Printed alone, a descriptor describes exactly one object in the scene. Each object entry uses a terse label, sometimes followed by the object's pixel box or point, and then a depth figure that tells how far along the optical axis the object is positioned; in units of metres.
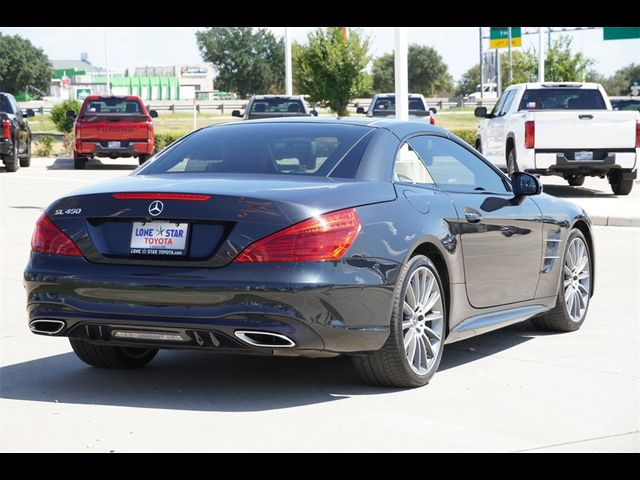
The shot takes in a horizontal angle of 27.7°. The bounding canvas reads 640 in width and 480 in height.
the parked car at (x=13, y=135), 29.07
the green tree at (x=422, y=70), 136.75
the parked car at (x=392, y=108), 36.25
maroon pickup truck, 31.36
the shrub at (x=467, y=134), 40.47
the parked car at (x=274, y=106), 33.00
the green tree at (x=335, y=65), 53.50
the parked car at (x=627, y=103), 40.31
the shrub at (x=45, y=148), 39.25
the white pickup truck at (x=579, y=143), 21.67
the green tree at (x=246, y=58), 135.00
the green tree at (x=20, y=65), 130.00
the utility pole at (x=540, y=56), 38.25
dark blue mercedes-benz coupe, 6.23
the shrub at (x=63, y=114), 46.88
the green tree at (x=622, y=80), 129.00
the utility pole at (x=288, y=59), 41.66
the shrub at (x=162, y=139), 39.38
